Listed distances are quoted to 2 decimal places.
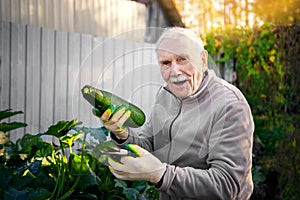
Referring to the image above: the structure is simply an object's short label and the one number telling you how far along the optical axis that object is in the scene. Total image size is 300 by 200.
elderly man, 1.37
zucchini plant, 1.99
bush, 4.99
